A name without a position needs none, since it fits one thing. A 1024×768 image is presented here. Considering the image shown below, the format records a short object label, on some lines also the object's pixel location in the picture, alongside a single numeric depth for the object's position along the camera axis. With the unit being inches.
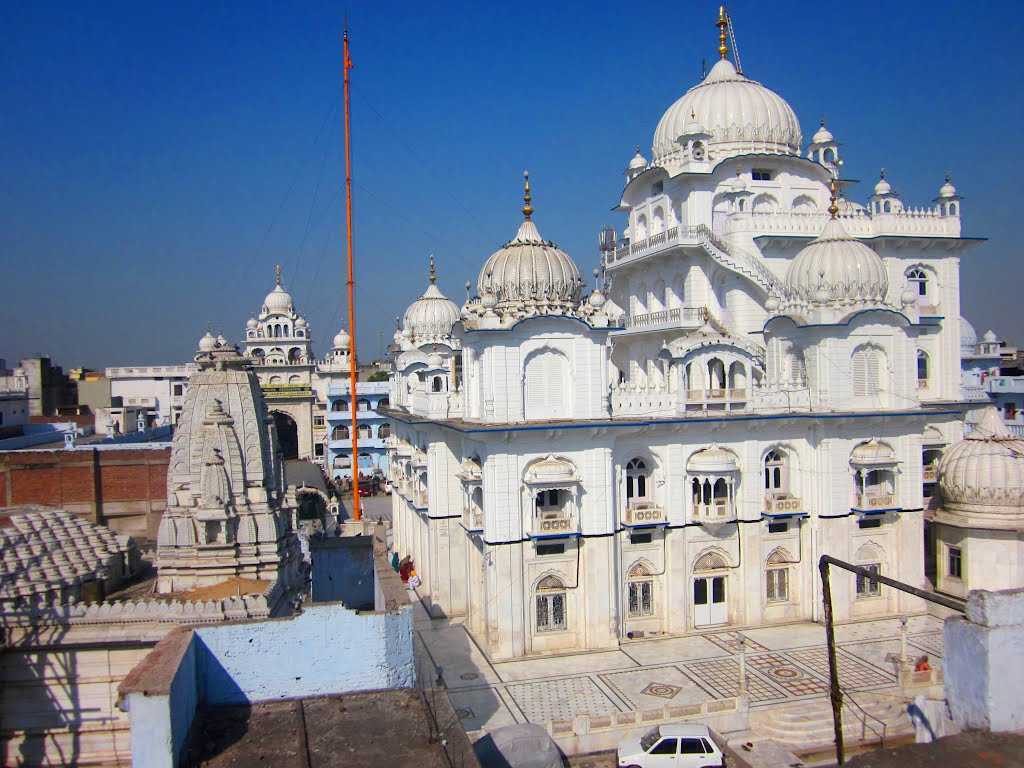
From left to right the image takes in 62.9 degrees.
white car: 680.4
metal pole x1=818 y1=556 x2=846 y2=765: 540.7
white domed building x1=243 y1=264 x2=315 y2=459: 2645.2
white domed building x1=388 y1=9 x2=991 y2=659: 926.4
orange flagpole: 1497.3
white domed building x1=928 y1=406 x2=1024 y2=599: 1043.9
